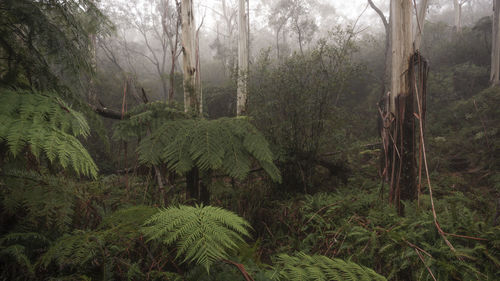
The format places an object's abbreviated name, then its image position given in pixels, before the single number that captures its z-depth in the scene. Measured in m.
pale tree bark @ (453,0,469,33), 13.56
